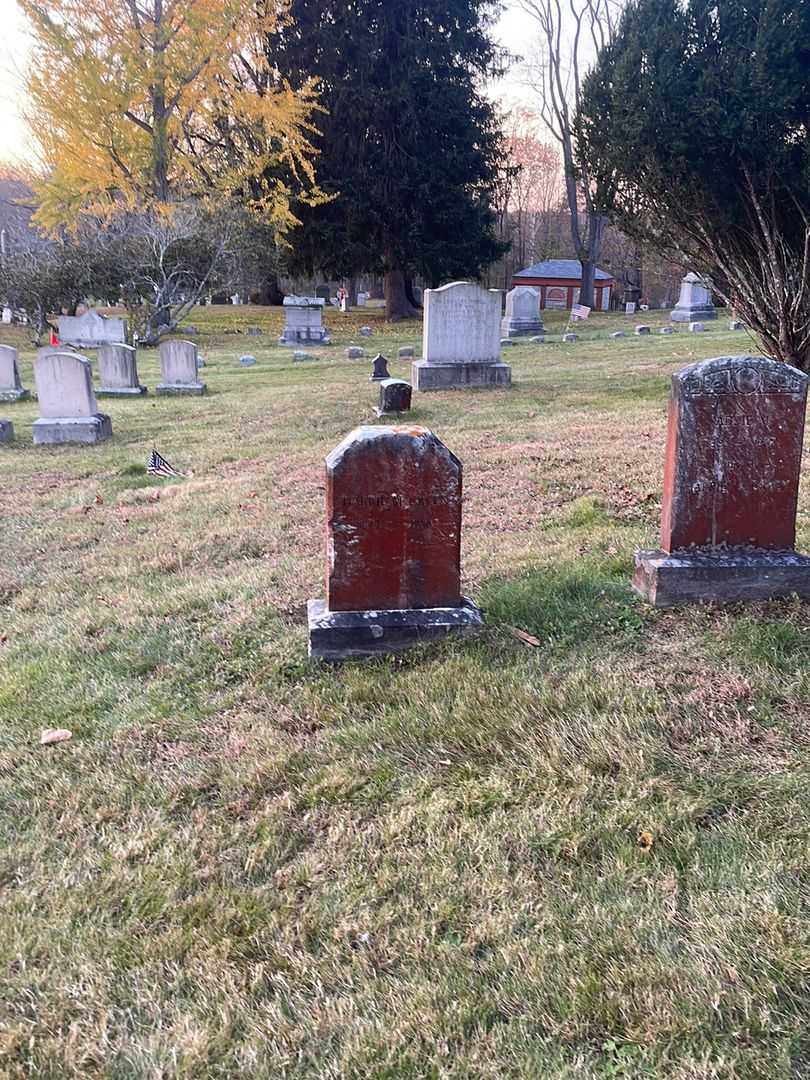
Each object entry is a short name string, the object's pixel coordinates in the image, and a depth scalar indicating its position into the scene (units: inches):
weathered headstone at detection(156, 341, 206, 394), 634.2
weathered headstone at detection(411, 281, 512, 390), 546.3
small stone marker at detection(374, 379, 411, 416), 456.4
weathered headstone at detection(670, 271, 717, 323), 1145.4
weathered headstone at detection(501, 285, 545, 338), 1079.6
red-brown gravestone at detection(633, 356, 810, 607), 154.9
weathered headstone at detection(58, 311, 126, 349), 1013.2
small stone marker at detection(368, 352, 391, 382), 630.5
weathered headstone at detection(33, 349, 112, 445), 443.8
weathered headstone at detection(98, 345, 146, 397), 627.8
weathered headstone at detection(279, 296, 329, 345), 1046.4
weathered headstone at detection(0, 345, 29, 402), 615.8
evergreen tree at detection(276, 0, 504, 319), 1135.6
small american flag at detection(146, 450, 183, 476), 348.2
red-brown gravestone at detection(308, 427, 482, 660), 147.9
